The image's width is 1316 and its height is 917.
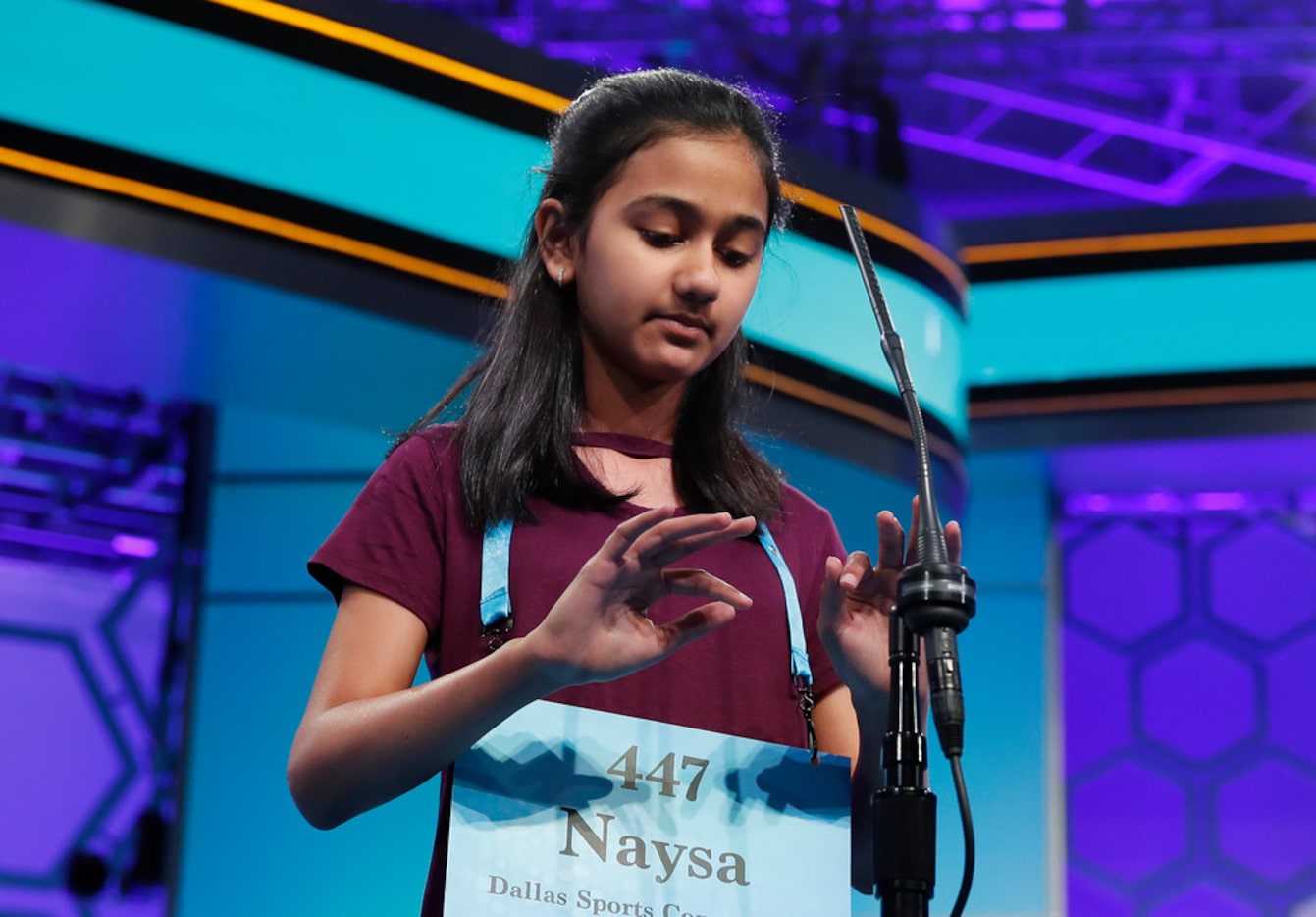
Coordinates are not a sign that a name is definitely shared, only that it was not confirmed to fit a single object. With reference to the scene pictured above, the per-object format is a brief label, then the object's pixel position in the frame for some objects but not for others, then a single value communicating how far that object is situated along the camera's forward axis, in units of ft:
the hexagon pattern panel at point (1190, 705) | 26.28
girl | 10.49
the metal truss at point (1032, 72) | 29.14
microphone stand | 10.13
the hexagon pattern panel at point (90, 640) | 24.32
